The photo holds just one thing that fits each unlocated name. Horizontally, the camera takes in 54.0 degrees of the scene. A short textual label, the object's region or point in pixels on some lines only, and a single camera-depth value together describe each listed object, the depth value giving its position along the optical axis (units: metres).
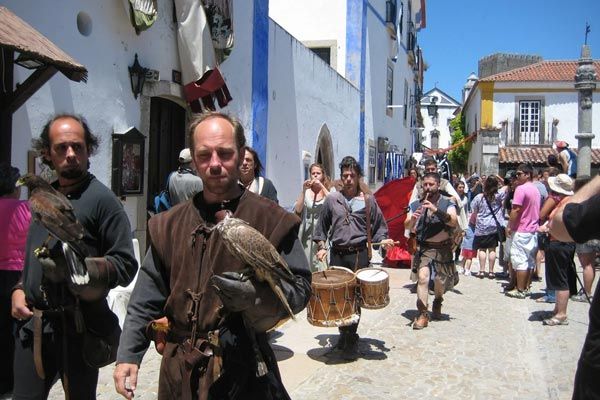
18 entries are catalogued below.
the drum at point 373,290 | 5.53
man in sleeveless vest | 6.86
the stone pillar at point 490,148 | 29.56
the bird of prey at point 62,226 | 2.47
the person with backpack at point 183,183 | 5.50
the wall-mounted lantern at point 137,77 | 6.77
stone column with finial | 11.88
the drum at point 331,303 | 5.27
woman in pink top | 4.08
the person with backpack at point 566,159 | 11.77
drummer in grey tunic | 6.00
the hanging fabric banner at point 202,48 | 7.66
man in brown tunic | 2.16
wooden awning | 3.92
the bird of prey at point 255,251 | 2.04
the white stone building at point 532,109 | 33.41
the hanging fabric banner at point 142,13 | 6.52
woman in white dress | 6.83
